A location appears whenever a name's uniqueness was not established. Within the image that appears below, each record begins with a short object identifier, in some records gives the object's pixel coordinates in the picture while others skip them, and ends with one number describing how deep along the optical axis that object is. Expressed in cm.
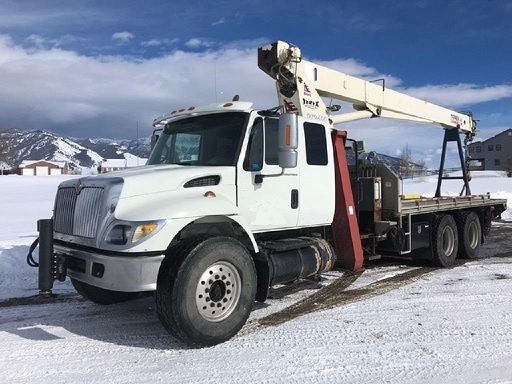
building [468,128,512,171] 9315
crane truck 455
